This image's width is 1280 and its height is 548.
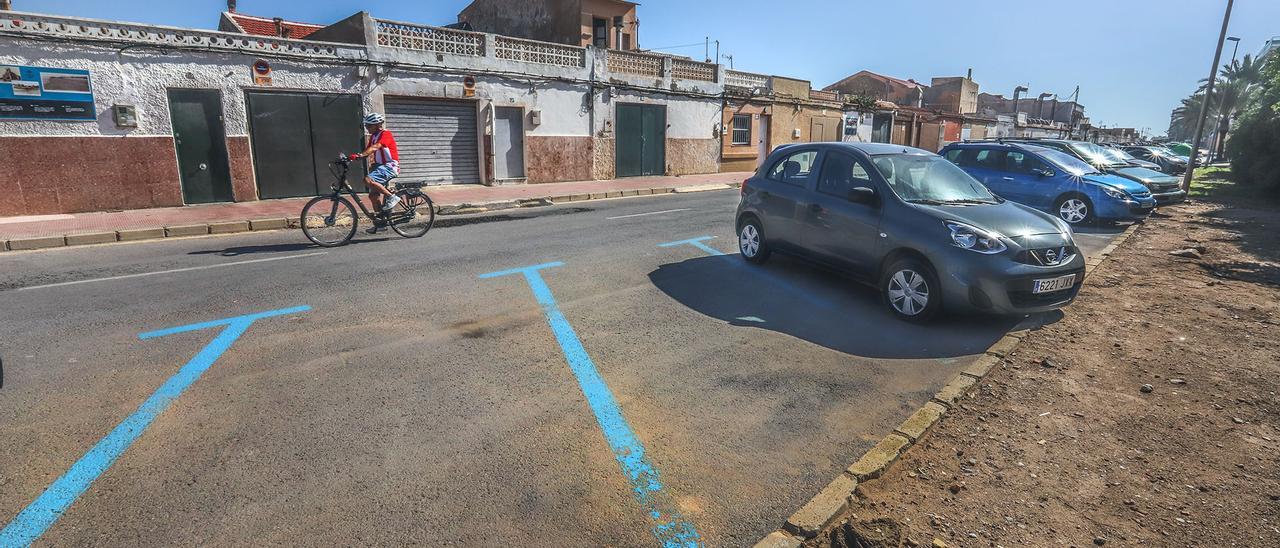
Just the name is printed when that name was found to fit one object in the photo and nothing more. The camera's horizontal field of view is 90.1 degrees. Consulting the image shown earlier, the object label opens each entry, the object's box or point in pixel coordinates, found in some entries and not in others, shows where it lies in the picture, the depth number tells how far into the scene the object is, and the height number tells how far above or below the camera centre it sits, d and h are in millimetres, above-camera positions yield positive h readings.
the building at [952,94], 52469 +4334
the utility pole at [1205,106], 19266 +1434
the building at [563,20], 28062 +5492
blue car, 11805 -666
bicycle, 9484 -1150
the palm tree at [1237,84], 60188 +6282
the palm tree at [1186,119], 77375 +4561
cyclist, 9867 -412
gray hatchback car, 5633 -814
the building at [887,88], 50562 +4595
